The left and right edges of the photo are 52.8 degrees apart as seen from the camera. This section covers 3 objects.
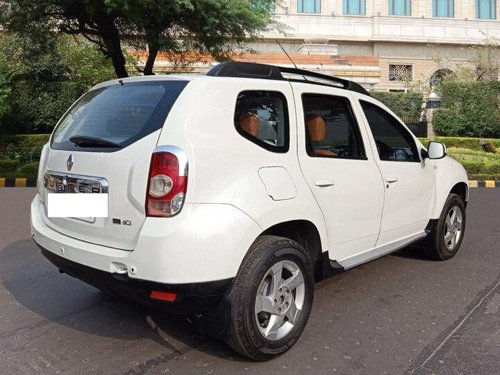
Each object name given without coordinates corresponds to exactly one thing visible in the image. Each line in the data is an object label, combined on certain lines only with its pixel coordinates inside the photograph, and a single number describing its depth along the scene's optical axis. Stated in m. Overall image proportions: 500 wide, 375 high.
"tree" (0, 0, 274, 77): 14.45
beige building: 43.50
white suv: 2.65
